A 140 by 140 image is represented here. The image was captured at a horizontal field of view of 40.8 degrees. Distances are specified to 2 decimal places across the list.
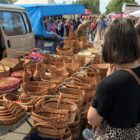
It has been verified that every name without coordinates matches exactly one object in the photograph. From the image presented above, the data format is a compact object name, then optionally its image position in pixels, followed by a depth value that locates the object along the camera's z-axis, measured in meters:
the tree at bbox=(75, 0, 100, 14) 47.63
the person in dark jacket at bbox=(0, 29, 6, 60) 3.40
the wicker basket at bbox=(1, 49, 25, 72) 2.49
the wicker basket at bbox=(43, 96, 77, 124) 1.70
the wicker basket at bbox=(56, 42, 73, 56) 3.74
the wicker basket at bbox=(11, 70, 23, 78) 2.32
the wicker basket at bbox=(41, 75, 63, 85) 2.25
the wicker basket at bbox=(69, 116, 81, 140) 1.87
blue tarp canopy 6.42
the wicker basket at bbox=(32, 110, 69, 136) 1.56
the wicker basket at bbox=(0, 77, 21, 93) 1.94
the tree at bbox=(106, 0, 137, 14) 34.70
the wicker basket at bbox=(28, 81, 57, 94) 2.06
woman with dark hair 1.06
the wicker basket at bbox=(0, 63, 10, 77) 2.25
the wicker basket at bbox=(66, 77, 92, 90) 2.10
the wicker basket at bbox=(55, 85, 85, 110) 1.91
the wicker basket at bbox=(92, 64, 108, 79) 2.75
